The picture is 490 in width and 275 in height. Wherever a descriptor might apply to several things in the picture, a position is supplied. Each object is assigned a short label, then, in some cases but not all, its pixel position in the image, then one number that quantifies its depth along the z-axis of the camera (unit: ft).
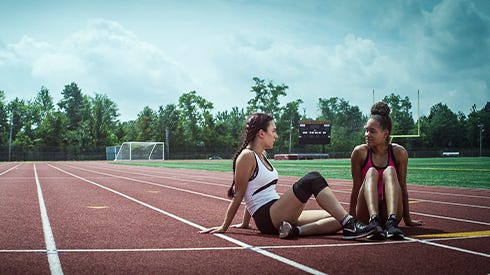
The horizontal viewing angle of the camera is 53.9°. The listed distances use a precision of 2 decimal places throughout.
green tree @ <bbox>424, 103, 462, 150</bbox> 309.83
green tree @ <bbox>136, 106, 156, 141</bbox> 275.80
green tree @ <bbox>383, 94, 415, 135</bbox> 317.22
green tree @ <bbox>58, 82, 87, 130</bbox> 318.20
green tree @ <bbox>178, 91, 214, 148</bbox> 265.34
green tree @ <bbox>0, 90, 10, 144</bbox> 244.24
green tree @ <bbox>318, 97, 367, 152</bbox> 357.34
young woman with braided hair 15.76
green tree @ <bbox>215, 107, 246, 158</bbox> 262.26
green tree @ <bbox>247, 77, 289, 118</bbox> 287.77
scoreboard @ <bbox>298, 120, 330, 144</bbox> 178.81
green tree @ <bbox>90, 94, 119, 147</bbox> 262.06
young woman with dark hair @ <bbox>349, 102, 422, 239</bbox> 16.30
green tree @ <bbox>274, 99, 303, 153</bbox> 279.69
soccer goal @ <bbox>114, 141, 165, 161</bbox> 191.11
